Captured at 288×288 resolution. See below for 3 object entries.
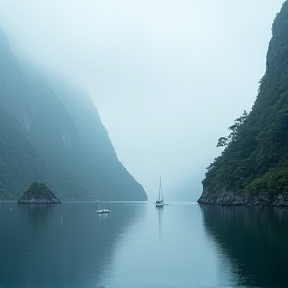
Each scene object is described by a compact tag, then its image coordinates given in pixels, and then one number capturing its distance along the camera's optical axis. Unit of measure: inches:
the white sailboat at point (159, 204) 6970.5
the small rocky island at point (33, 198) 7795.3
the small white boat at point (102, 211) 4589.3
